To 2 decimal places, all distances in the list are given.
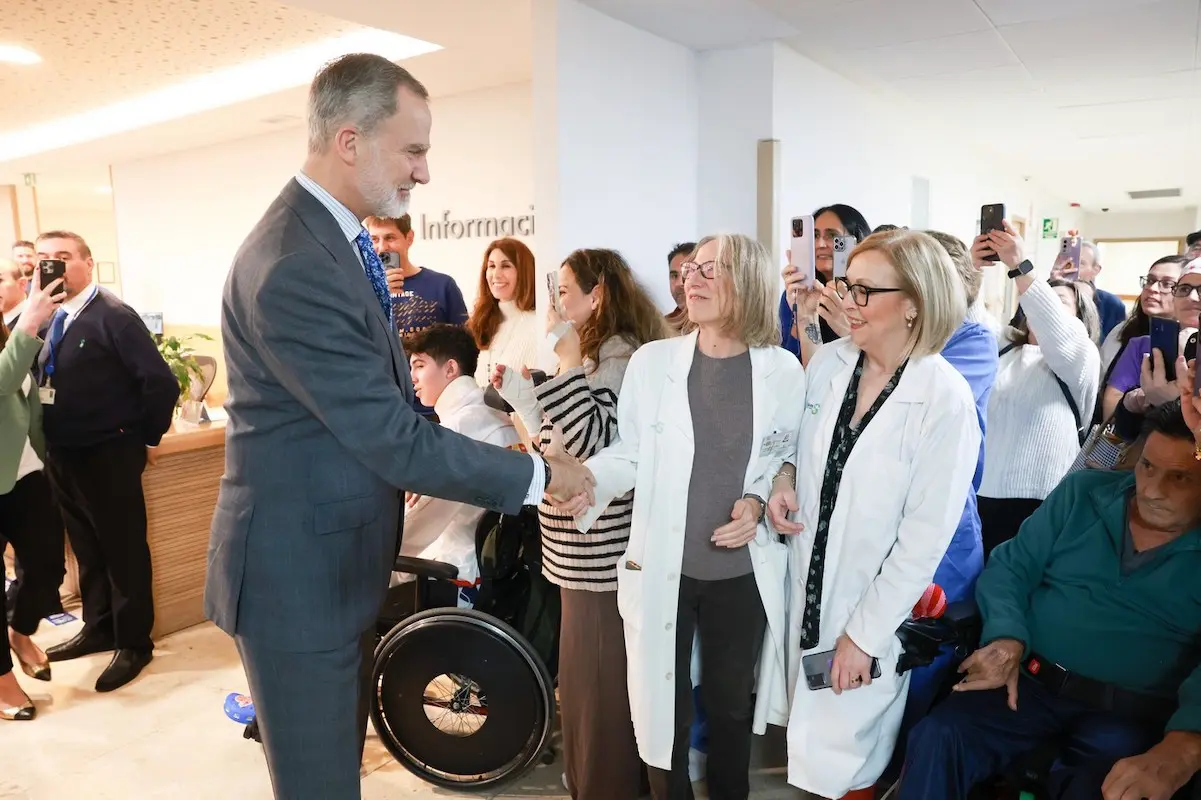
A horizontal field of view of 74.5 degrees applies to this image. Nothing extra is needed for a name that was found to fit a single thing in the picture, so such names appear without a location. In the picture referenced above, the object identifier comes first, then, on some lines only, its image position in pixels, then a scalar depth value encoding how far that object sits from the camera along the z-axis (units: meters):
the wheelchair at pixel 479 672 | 2.19
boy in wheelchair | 2.41
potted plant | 3.65
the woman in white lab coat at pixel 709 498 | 1.87
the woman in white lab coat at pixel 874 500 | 1.64
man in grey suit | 1.25
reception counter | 3.45
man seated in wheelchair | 1.66
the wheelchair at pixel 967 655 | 1.66
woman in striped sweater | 1.99
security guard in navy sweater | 3.00
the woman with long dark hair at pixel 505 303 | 3.47
